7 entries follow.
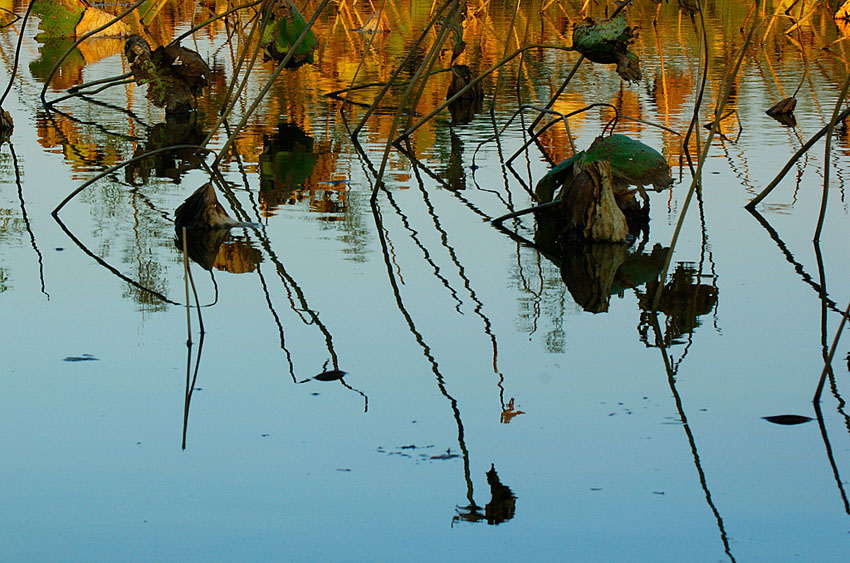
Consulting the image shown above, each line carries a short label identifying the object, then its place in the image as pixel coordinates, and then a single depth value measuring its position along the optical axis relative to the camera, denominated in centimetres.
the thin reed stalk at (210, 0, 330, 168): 587
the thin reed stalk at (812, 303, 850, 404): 426
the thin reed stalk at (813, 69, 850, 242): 573
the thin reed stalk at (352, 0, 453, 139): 675
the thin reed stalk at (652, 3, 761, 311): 487
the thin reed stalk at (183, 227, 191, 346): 462
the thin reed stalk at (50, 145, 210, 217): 707
